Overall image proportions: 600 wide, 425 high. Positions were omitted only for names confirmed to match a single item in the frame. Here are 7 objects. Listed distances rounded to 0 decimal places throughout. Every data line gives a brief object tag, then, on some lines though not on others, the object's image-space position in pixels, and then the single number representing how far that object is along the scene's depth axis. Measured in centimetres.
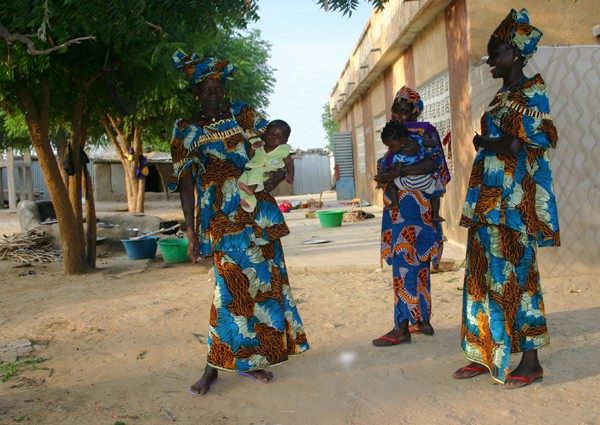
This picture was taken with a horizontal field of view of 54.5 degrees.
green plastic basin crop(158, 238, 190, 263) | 844
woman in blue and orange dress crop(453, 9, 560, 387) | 297
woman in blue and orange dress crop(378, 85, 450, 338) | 392
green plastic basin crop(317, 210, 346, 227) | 1128
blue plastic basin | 902
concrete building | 555
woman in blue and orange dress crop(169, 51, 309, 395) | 321
